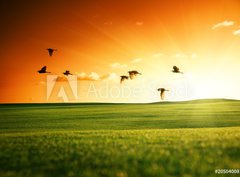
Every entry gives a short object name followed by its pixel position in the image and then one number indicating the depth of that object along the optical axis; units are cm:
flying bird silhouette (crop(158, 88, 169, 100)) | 2570
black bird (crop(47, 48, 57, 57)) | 2204
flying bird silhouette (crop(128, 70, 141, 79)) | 2169
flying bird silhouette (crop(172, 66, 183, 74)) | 2117
